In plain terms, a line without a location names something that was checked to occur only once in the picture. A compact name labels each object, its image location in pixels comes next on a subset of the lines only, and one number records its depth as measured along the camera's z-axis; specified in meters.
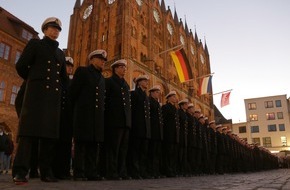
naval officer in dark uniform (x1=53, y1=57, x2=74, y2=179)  4.71
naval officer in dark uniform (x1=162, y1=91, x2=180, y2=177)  6.73
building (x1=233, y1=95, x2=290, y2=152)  53.31
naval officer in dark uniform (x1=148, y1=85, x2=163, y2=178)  6.04
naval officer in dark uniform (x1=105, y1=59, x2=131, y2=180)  4.71
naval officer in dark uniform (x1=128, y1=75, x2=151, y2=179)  5.53
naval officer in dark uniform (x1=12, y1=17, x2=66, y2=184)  3.32
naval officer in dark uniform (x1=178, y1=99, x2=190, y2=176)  7.44
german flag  17.23
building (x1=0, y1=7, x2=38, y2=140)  18.55
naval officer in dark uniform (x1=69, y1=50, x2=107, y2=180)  4.21
